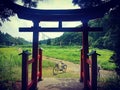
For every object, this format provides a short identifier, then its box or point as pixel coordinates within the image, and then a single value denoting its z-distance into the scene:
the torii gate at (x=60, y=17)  3.46
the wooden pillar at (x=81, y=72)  4.26
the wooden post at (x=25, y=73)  3.01
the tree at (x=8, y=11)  4.52
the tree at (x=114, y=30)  3.84
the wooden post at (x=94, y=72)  2.89
